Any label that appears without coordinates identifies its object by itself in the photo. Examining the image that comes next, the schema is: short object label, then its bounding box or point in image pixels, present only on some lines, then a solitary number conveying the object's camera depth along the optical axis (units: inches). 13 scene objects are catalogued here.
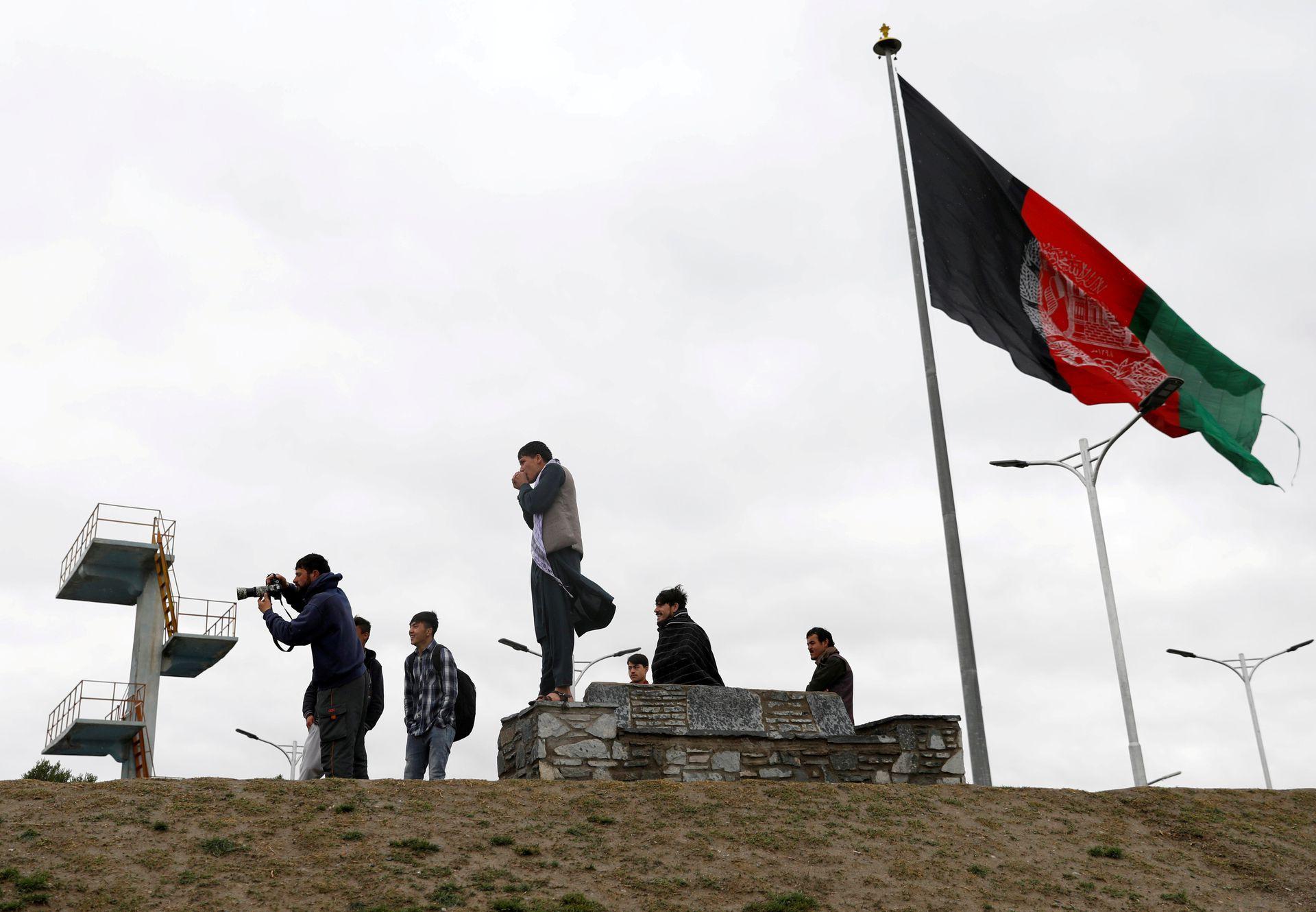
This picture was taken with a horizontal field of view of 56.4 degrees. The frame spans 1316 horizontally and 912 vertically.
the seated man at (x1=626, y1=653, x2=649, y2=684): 422.9
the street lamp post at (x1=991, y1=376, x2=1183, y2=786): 589.9
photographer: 309.9
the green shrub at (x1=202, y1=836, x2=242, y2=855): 269.9
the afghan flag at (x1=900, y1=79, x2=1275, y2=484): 486.0
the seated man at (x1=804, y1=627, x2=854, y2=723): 422.0
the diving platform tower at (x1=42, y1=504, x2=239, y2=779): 1042.1
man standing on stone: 369.1
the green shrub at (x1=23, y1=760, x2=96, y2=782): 1106.7
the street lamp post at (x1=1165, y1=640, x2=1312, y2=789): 1150.3
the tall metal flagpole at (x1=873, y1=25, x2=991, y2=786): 389.7
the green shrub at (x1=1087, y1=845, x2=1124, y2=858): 332.5
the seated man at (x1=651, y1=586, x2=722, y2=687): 404.5
